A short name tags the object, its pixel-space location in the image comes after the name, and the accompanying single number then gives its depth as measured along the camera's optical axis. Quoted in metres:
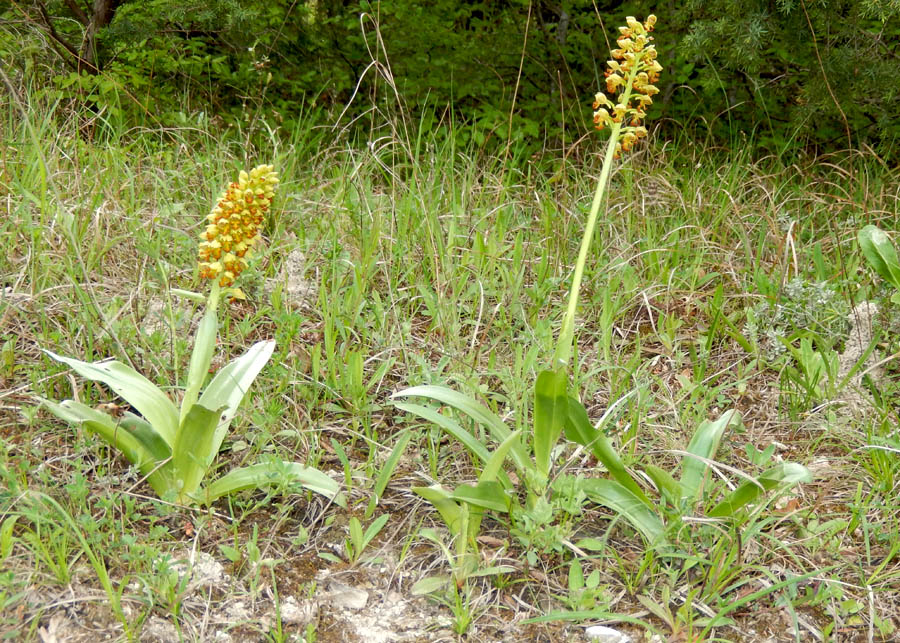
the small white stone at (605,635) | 0.78
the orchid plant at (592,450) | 0.80
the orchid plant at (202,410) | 0.80
